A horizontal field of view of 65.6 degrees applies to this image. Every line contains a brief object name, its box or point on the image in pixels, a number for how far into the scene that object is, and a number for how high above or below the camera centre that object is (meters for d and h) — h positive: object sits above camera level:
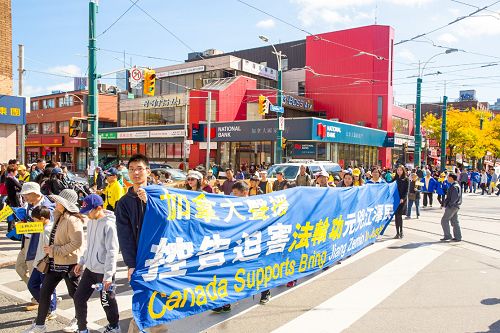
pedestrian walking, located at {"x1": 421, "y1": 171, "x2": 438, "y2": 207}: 17.59 -1.29
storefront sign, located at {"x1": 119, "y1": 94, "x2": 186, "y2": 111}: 37.72 +5.38
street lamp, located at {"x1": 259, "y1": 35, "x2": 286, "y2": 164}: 20.86 +1.09
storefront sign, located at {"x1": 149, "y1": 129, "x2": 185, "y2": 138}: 35.53 +1.96
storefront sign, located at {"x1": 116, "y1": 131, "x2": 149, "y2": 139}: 38.78 +1.94
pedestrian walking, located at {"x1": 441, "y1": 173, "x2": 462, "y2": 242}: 10.12 -1.34
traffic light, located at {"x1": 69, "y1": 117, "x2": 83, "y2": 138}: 13.59 +0.95
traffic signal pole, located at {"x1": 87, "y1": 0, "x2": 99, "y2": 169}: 12.72 +2.11
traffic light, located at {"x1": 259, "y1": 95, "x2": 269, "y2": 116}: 22.16 +2.90
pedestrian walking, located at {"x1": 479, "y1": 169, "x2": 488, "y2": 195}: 26.34 -1.61
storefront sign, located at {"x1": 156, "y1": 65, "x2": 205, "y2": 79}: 39.08 +8.70
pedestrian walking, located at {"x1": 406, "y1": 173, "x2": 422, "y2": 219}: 13.98 -1.29
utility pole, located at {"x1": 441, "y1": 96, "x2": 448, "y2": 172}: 30.77 +1.61
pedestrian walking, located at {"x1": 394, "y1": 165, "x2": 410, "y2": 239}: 10.64 -1.01
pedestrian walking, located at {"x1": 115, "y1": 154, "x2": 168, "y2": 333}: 3.76 -0.67
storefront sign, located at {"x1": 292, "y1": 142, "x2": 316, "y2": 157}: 29.98 +0.50
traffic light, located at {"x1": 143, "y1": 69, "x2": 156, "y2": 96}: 17.64 +3.36
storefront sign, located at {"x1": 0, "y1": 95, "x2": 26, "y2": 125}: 17.64 +1.99
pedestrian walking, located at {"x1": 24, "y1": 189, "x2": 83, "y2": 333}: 4.40 -1.10
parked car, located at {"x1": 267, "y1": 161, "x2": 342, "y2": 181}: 17.37 -0.62
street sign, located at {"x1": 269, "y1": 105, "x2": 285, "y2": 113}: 21.23 +2.55
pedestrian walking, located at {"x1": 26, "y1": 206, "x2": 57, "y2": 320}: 4.86 -1.29
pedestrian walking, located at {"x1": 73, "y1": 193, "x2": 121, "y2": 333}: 4.07 -1.16
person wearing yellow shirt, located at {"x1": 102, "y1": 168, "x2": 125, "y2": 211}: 8.41 -0.77
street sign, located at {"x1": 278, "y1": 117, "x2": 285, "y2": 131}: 20.72 +1.67
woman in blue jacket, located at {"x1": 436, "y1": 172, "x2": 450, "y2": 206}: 17.95 -1.40
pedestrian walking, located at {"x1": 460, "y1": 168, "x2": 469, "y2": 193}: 24.25 -1.26
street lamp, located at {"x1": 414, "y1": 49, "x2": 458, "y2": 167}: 24.50 +1.85
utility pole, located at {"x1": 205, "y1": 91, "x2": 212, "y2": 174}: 26.35 +3.27
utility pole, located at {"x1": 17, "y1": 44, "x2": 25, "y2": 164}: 20.58 +3.97
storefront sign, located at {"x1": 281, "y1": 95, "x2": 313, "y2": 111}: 36.88 +5.24
